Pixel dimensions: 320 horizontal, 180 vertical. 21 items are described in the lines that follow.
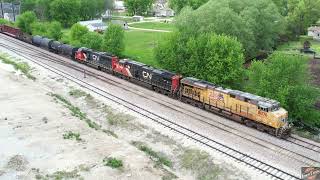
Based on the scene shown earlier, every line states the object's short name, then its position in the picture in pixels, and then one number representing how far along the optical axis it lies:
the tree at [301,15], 92.81
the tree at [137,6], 156.38
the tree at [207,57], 45.59
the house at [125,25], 110.01
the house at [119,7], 183.88
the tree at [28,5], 133.06
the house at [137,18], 135.60
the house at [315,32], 91.81
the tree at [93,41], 67.50
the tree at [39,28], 86.00
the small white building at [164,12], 158.84
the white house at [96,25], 105.02
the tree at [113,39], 64.94
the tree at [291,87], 37.78
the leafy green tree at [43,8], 126.81
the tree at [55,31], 81.55
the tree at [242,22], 58.16
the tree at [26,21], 91.44
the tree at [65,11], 121.81
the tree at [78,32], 73.06
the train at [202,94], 33.69
